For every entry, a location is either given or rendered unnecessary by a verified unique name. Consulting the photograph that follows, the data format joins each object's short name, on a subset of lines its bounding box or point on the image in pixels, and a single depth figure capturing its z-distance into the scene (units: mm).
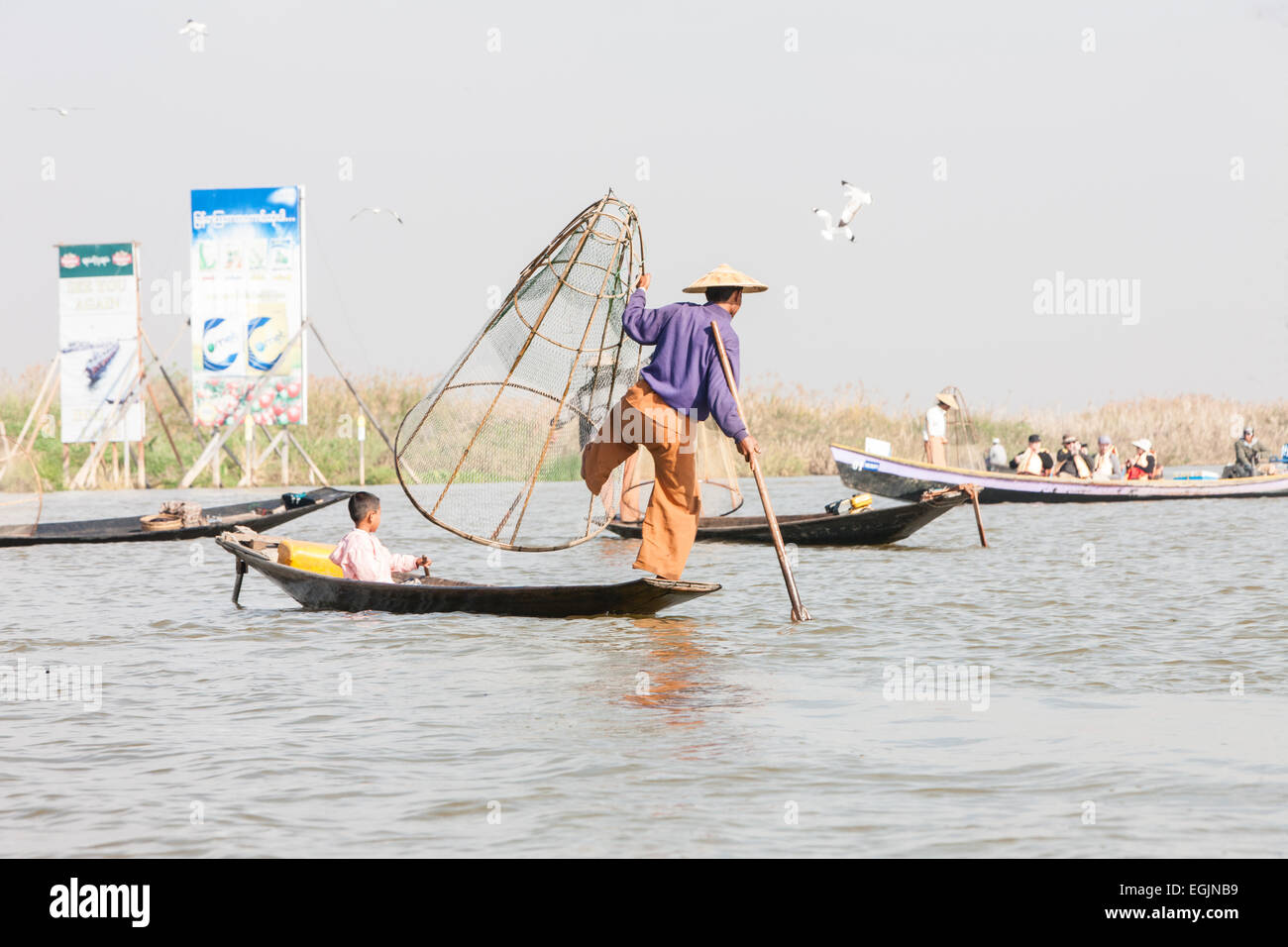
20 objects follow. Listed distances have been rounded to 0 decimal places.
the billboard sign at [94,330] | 24203
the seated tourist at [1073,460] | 21078
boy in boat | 9102
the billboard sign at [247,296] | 23719
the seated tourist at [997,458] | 22906
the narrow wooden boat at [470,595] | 8531
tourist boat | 19375
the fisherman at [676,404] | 8531
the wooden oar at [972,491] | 14047
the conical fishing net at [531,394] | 9984
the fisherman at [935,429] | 20734
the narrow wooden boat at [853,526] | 13977
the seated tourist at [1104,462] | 21344
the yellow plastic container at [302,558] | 9430
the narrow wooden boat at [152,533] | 13672
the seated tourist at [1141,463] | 21392
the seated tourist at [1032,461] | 20875
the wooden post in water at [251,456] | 25031
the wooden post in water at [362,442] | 25917
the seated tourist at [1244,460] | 21906
